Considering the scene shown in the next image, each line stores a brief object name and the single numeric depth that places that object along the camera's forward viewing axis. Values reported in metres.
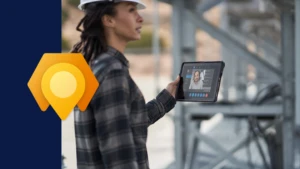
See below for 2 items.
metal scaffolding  8.16
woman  3.00
